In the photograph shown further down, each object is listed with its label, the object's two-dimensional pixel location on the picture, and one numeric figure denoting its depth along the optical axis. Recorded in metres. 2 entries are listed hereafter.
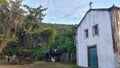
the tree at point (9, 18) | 10.05
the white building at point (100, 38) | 7.47
